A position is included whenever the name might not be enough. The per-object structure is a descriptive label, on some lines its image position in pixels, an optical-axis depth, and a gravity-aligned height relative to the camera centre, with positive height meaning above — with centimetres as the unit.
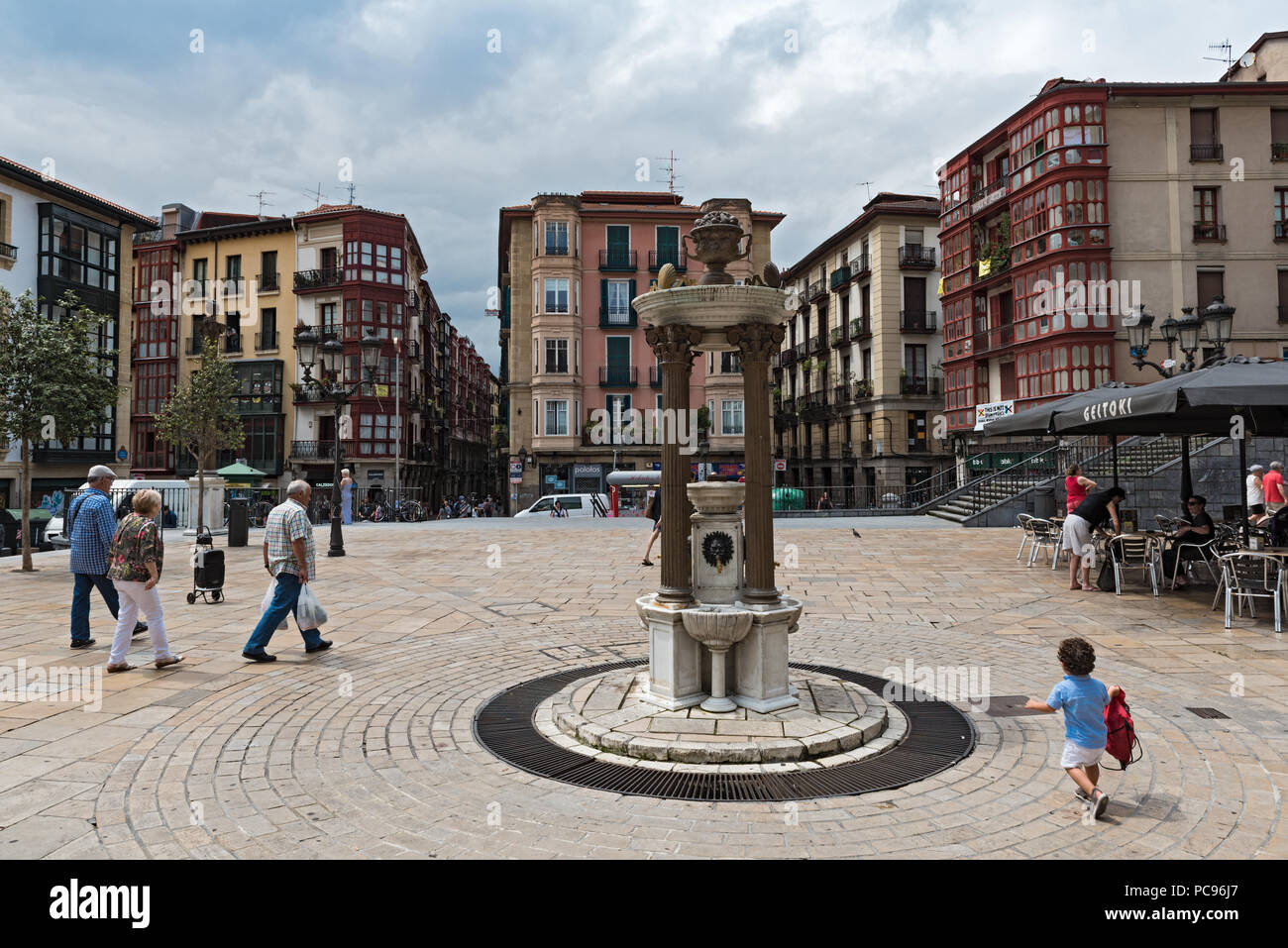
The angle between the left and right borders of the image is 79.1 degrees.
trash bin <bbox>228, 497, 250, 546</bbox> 1841 -94
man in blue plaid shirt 735 -52
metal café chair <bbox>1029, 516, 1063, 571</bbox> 1338 -101
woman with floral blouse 664 -76
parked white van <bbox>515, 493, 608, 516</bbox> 3086 -94
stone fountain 539 -47
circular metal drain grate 422 -166
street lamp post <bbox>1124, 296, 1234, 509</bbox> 1284 +267
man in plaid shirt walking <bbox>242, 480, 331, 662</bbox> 713 -70
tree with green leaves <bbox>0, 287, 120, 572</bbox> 1326 +187
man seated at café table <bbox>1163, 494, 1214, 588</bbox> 1052 -69
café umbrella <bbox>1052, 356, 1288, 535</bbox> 826 +86
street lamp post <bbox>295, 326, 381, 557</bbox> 1631 +260
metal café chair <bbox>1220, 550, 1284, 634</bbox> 847 -109
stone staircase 2097 +10
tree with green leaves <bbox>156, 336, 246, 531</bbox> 2747 +271
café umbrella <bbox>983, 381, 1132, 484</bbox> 1141 +101
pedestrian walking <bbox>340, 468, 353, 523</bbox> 2176 -40
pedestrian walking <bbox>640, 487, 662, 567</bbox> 1766 -68
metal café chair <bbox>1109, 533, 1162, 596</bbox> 1081 -104
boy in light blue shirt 388 -119
